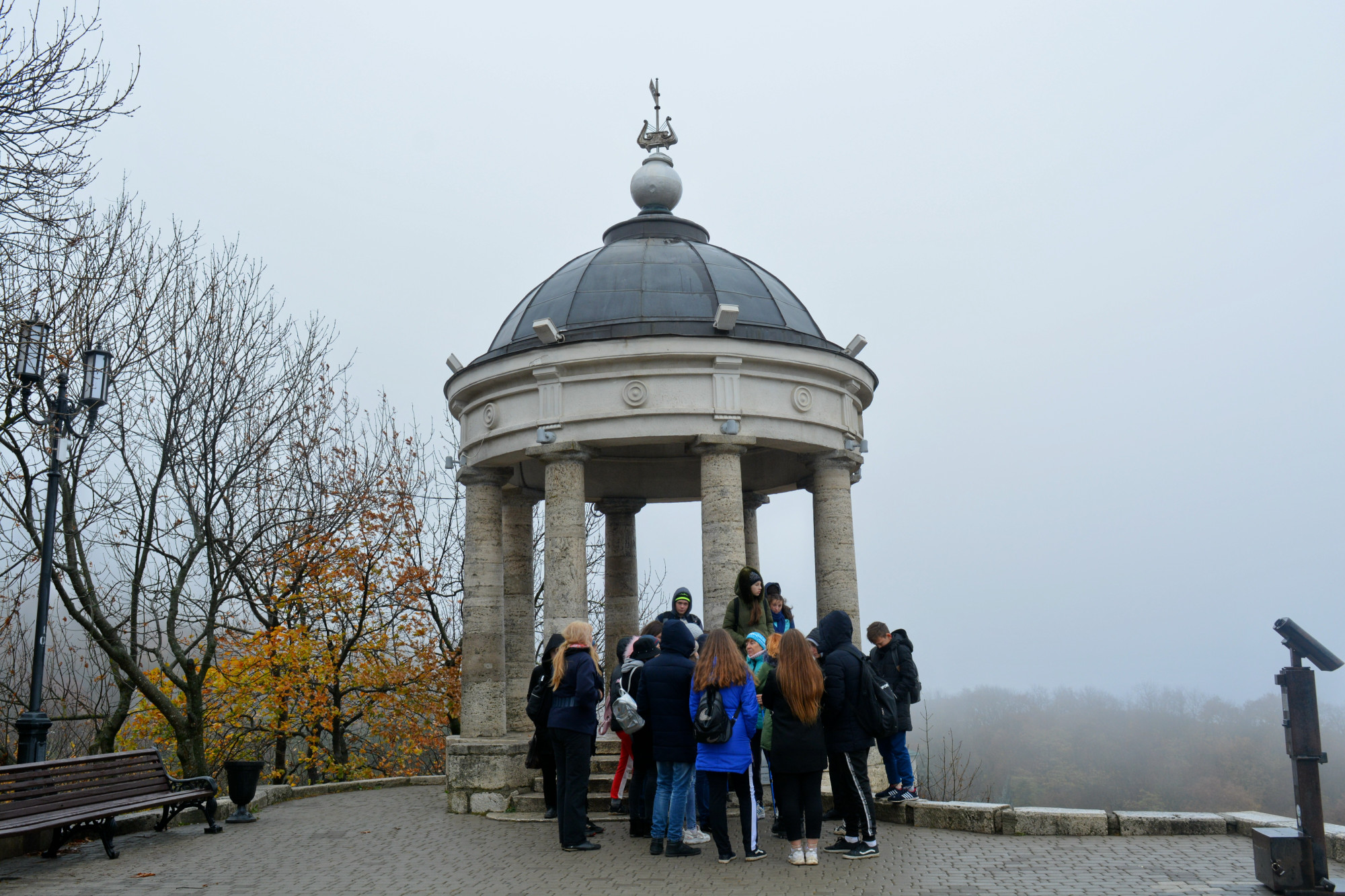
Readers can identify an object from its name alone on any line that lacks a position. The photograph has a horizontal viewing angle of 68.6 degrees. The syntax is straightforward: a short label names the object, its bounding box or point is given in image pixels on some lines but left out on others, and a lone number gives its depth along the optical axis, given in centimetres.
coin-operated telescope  668
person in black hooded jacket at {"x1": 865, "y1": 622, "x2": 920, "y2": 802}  973
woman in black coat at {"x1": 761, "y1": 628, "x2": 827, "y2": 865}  776
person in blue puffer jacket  798
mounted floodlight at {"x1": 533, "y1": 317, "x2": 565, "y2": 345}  1237
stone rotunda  1219
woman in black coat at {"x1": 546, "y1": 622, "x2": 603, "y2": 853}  877
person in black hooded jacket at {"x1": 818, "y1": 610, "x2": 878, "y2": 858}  818
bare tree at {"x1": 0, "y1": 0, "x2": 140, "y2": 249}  965
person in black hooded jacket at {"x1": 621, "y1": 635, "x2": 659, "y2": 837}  894
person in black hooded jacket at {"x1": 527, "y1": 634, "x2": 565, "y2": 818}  973
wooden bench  824
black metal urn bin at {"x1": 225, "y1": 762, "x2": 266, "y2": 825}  1148
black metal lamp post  975
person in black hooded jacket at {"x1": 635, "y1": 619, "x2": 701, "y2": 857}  822
